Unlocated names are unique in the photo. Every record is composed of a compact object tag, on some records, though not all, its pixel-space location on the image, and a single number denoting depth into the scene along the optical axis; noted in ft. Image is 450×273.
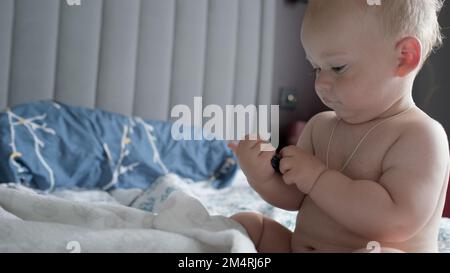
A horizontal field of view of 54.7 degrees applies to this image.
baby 1.98
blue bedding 4.67
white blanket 1.82
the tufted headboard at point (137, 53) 5.63
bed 1.86
